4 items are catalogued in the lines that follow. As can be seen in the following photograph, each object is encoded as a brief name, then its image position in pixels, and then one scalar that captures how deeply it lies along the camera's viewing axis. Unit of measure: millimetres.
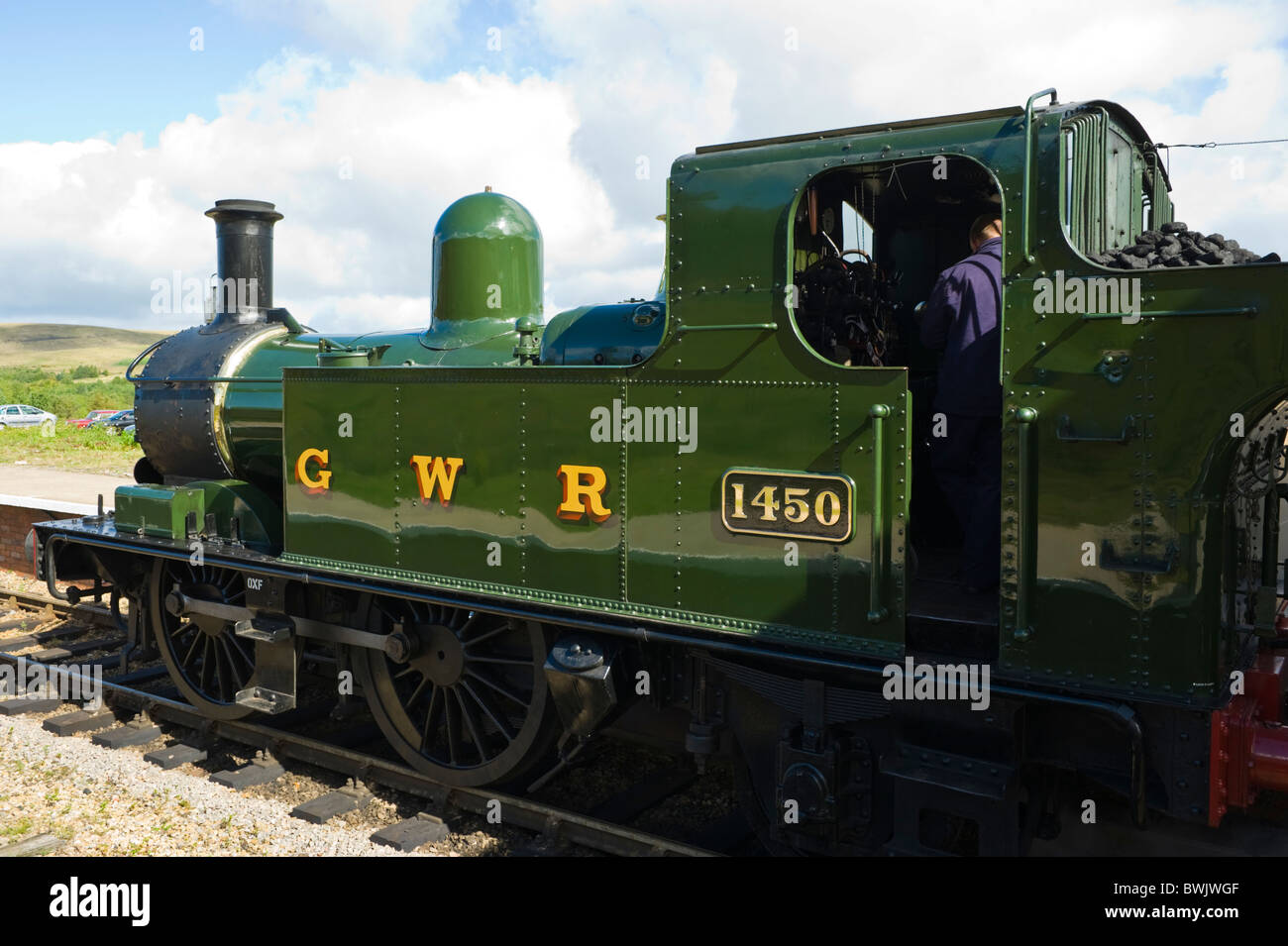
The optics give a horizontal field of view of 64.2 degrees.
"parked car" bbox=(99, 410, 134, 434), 32906
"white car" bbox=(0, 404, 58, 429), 36062
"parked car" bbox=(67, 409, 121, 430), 36603
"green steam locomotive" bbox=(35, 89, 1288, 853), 3662
